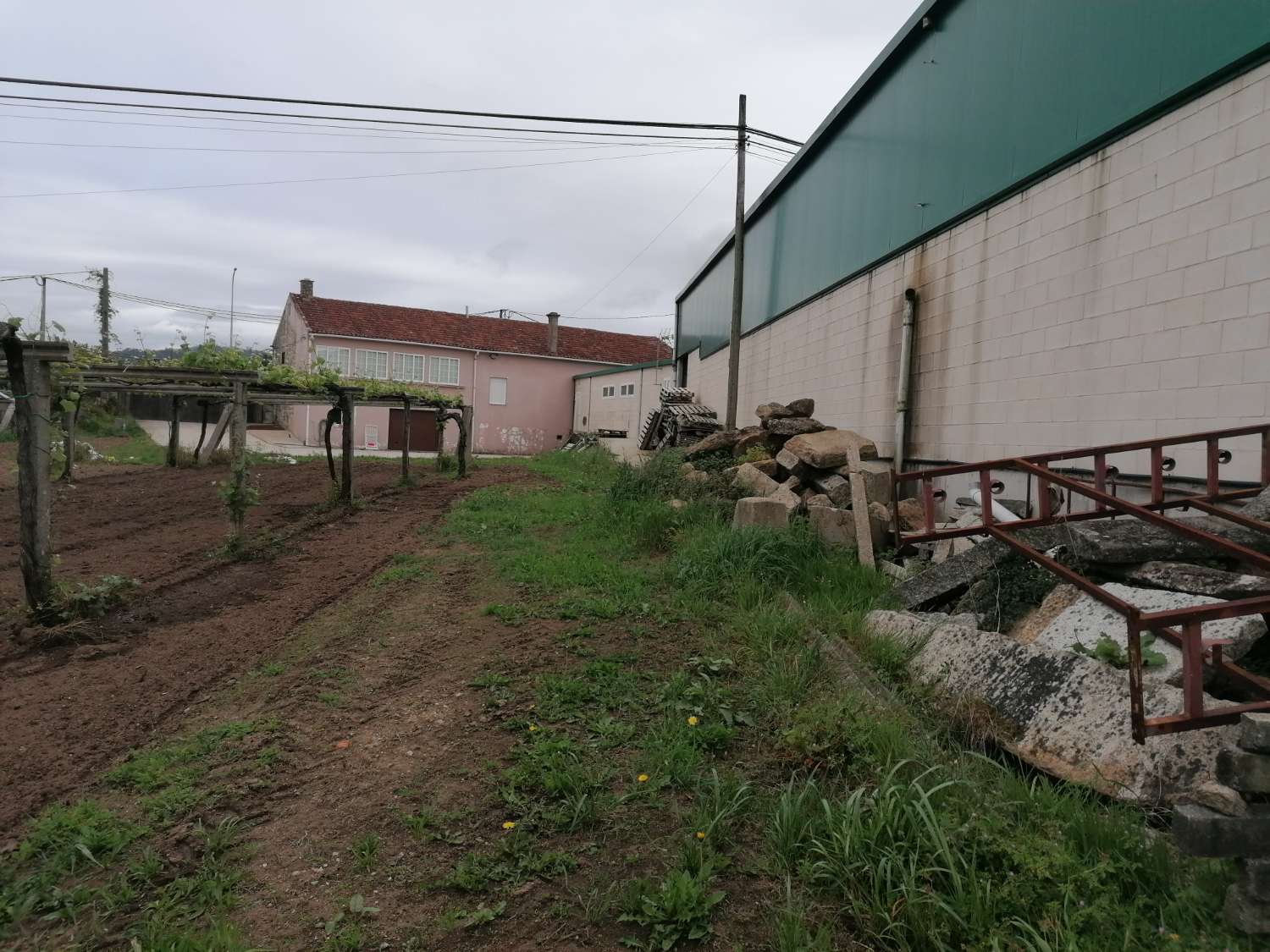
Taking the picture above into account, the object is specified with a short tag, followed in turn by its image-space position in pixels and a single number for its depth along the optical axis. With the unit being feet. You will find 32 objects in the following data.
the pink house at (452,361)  97.55
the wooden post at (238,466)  26.53
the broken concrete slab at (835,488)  26.20
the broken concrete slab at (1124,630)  9.95
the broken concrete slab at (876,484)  25.04
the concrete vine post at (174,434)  56.65
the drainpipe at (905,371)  28.22
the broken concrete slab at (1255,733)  6.52
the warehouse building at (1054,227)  15.29
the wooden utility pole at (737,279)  45.55
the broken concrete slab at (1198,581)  11.57
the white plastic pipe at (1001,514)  17.25
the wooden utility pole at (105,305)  126.31
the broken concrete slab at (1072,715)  8.97
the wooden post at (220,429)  32.16
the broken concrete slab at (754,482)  29.19
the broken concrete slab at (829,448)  28.30
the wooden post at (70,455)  39.96
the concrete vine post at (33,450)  17.44
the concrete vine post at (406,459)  49.57
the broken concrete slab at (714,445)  37.06
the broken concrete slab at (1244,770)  6.60
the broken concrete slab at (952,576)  16.20
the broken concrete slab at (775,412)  35.50
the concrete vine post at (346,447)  38.86
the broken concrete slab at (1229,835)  6.51
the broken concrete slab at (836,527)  22.34
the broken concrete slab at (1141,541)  13.08
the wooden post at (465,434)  57.16
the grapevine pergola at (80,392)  17.58
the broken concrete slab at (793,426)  33.83
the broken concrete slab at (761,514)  23.41
